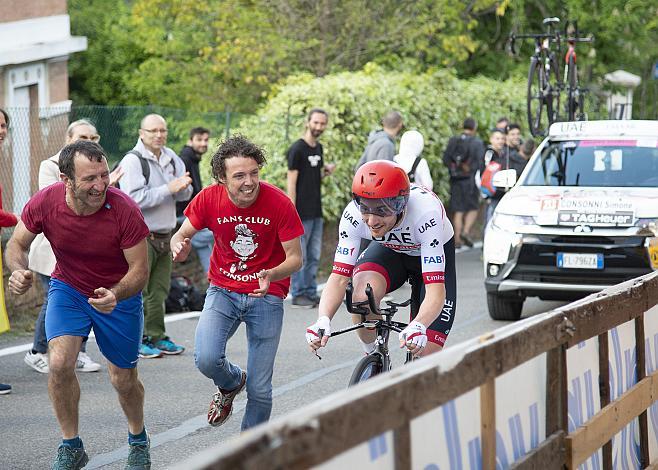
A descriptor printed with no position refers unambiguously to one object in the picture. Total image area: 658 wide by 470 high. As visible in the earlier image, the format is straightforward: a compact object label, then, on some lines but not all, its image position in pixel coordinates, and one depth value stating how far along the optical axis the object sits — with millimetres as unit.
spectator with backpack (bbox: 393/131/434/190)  13828
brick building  20359
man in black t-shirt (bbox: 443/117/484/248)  20078
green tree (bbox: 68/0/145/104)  37281
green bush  17531
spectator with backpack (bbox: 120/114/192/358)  9812
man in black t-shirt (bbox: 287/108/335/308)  13352
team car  11328
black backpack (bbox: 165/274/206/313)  12923
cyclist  6004
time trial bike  6281
